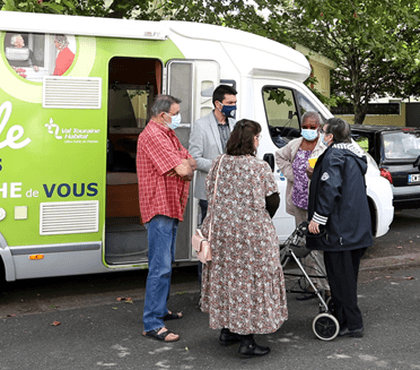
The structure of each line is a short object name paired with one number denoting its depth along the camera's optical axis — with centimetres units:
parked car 921
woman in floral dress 414
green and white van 519
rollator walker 468
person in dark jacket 459
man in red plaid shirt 461
